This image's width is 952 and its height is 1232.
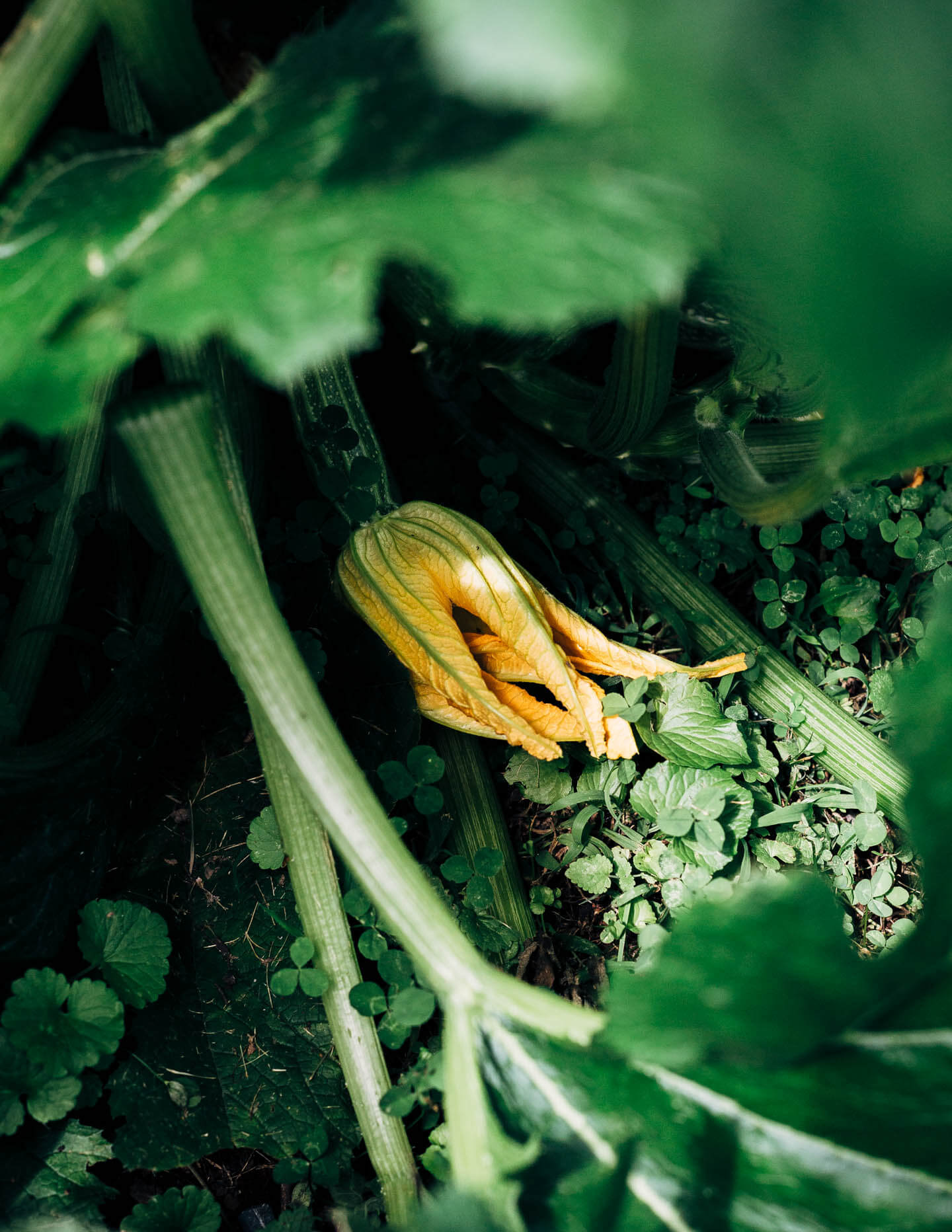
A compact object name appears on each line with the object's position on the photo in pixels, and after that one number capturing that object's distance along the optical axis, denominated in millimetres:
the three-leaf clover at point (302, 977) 510
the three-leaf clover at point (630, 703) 565
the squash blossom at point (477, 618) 345
